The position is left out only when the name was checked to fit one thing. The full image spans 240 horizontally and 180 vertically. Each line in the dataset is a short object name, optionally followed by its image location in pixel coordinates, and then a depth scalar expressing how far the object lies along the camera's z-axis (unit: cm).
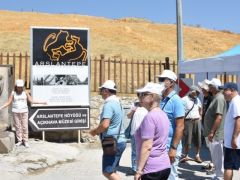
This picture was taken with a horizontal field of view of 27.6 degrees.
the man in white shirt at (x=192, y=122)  1005
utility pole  1377
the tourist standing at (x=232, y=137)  651
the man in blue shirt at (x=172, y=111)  593
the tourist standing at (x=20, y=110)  1177
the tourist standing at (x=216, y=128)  793
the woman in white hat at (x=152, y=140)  470
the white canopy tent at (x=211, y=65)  942
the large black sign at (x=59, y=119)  1313
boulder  1061
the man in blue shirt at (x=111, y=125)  626
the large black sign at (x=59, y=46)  1329
